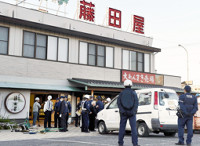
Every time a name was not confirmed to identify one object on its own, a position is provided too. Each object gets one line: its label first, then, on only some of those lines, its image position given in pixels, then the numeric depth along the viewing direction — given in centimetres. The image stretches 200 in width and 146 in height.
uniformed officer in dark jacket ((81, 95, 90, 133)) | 1534
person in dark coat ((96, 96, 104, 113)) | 1650
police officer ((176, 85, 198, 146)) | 962
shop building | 1975
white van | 1220
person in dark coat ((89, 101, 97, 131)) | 1619
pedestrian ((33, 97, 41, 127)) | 1875
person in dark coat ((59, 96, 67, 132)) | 1566
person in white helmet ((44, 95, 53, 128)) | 1775
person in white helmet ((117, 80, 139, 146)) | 882
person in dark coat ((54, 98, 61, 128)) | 1722
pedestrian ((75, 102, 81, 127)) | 1873
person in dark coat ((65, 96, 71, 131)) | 1602
